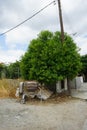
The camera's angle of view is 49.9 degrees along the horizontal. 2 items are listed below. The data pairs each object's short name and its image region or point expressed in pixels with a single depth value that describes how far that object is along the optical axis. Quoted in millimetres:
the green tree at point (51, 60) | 6700
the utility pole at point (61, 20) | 7266
